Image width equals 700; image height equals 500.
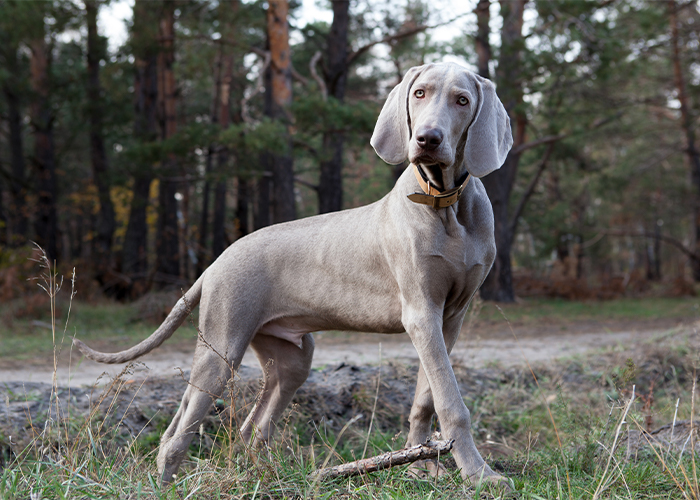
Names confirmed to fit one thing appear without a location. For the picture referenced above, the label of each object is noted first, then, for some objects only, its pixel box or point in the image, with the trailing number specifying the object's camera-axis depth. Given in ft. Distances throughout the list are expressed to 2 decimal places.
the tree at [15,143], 50.98
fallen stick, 8.14
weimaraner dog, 8.53
